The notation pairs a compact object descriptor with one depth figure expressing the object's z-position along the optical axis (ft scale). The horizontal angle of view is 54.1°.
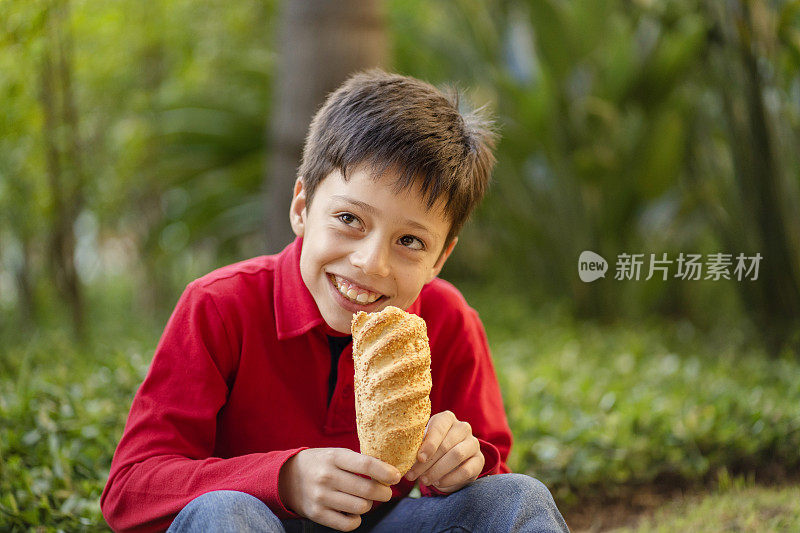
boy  3.72
